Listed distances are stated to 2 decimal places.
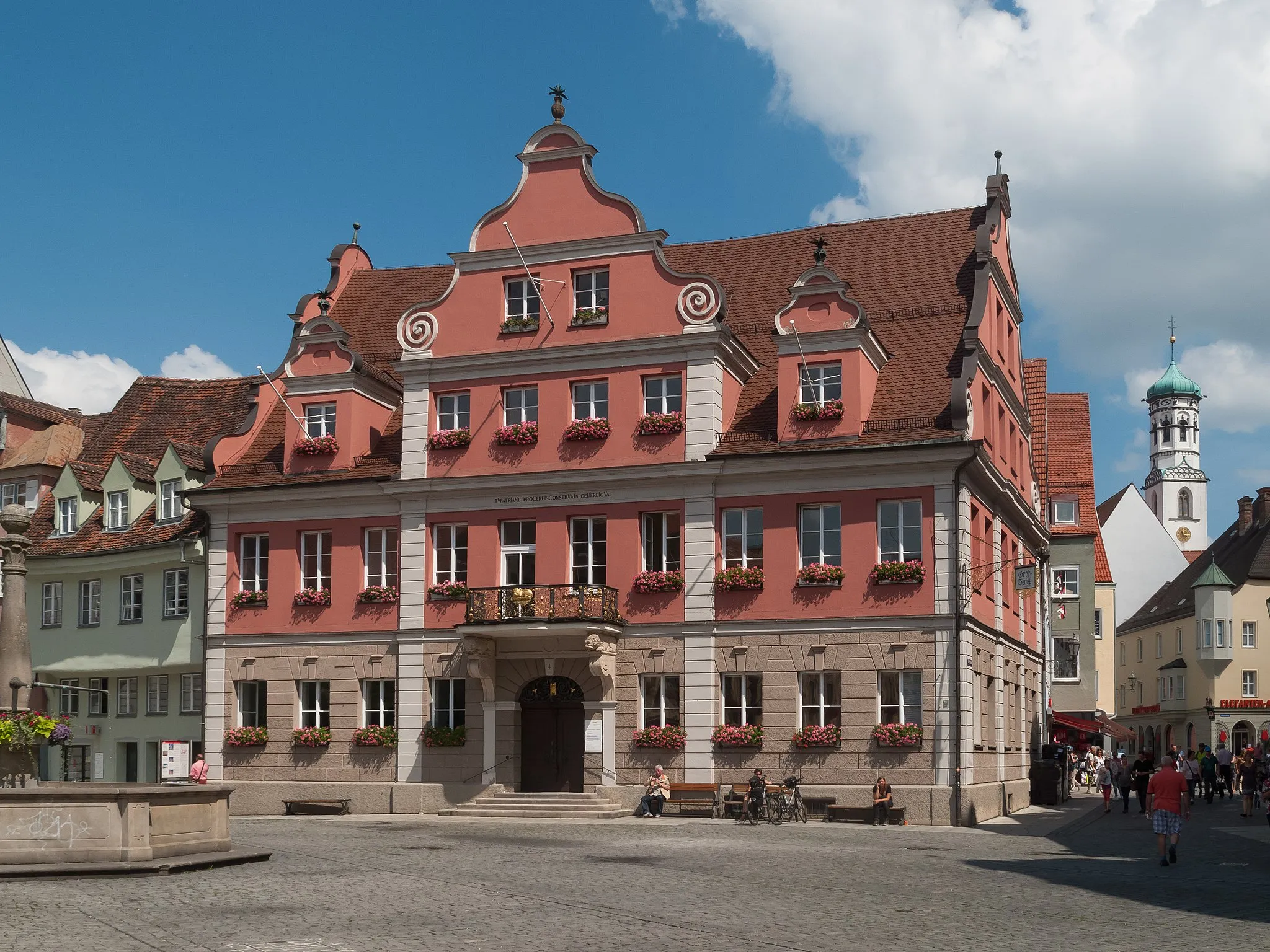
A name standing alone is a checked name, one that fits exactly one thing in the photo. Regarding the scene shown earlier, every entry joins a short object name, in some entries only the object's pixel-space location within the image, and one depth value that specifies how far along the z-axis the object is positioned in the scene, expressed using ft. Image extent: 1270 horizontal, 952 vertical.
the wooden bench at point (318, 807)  128.98
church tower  562.25
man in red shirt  79.25
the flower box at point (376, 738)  130.31
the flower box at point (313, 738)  132.46
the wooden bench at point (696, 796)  119.34
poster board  134.31
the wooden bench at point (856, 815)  114.42
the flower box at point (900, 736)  115.55
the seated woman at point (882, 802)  112.88
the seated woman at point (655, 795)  118.62
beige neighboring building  306.76
